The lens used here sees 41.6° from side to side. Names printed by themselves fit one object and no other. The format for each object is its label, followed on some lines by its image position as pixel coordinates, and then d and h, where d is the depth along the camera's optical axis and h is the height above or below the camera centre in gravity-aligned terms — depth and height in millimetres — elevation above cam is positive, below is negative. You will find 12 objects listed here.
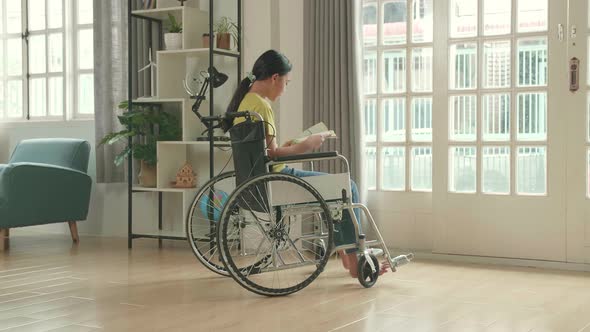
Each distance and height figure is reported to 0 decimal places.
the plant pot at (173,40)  5020 +709
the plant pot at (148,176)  5203 -174
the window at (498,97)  4238 +282
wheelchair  3252 -248
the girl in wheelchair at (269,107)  3447 +191
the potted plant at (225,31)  4938 +769
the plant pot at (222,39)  4934 +703
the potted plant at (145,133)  5073 +112
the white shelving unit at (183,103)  4984 +309
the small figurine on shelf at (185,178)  5031 -184
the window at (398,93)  4578 +333
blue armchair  4986 -227
